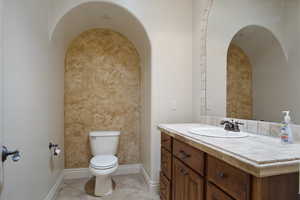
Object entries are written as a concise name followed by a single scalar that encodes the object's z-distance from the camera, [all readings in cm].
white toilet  194
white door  115
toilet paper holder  187
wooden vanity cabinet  74
